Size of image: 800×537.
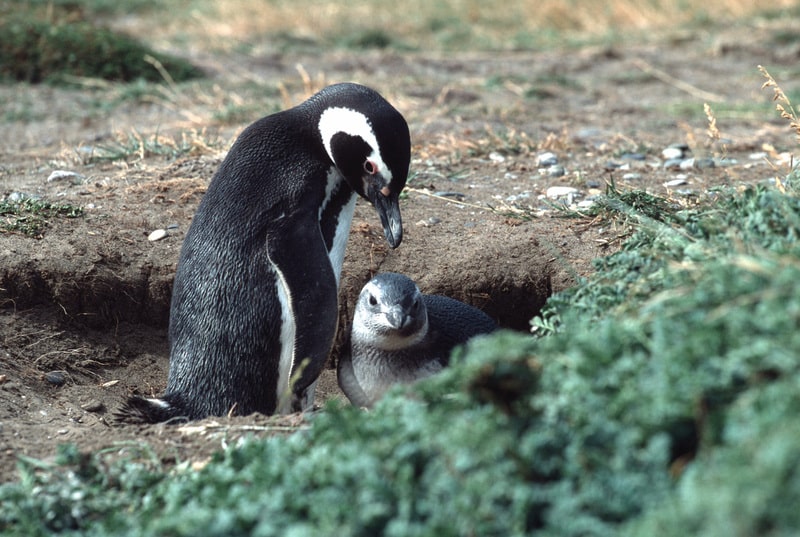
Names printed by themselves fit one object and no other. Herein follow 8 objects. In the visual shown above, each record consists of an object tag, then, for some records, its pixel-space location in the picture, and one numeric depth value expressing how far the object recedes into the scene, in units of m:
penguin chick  8.07
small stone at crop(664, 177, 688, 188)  10.98
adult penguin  7.91
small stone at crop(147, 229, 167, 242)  10.06
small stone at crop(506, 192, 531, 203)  10.79
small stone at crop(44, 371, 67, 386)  8.95
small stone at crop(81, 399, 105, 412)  8.78
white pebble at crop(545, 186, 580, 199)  10.66
